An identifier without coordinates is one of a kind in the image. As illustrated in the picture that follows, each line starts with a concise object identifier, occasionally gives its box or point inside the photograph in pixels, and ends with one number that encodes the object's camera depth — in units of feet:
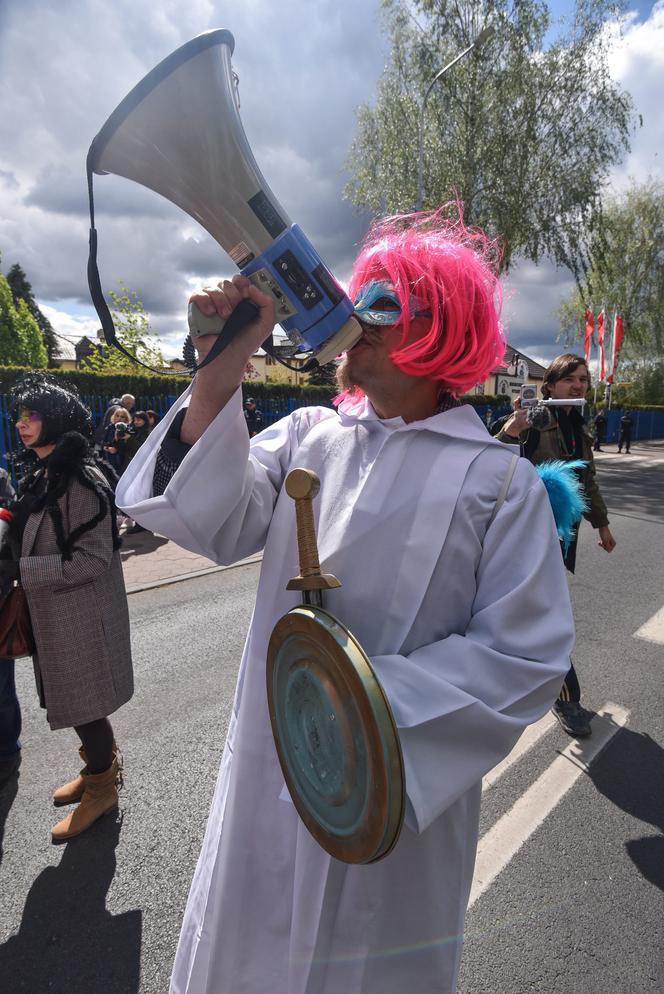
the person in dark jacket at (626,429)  73.15
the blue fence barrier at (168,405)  29.12
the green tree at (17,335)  127.95
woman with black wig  7.43
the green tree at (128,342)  54.34
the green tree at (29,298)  164.55
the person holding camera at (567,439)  10.14
